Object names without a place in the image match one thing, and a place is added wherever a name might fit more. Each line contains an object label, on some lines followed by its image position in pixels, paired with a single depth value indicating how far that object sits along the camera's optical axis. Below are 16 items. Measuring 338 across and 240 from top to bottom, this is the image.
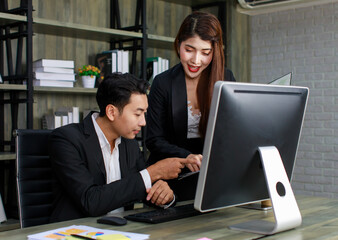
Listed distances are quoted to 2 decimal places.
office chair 1.77
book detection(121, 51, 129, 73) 3.76
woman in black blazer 2.01
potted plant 3.59
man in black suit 1.64
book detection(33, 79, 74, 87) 3.27
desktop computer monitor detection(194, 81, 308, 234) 1.26
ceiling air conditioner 4.41
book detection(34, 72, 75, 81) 3.27
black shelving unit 3.17
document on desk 1.24
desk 1.31
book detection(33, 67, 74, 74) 3.29
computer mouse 1.41
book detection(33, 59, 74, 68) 3.26
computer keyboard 1.47
